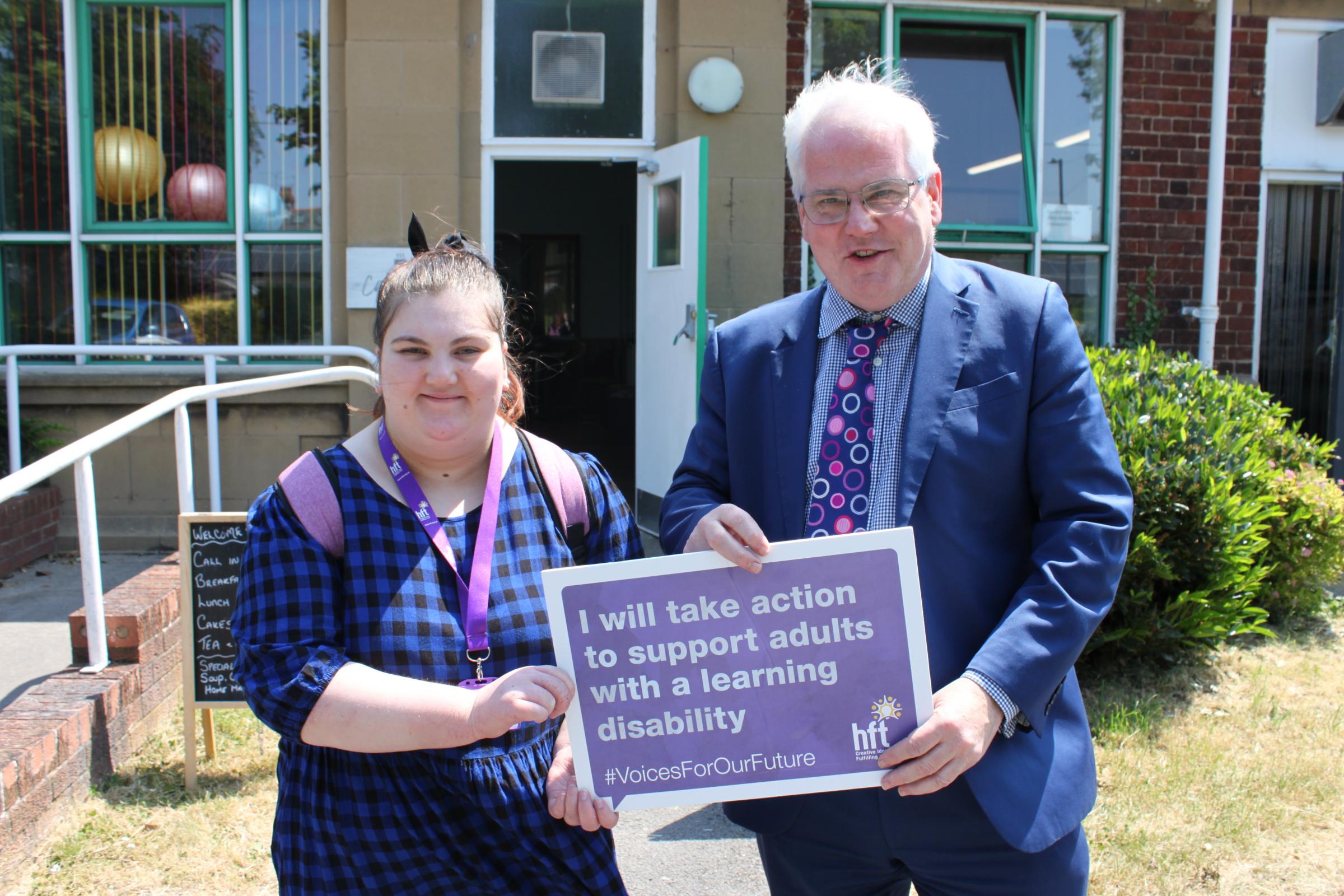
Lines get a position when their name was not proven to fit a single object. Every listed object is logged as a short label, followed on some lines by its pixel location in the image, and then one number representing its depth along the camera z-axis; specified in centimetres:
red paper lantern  676
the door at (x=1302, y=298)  739
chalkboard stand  354
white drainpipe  701
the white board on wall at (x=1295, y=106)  724
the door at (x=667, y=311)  612
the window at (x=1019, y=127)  707
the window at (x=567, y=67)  665
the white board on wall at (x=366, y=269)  654
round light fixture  651
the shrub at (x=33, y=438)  637
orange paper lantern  675
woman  153
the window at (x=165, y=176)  670
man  160
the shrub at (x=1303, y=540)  498
